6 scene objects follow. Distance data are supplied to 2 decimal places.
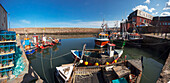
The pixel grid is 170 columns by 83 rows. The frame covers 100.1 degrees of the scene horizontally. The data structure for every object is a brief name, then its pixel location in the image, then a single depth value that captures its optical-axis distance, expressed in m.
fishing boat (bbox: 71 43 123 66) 11.38
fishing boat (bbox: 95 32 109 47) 25.71
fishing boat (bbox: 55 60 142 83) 7.09
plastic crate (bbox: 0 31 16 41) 7.47
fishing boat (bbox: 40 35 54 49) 25.96
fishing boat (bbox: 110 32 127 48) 27.42
